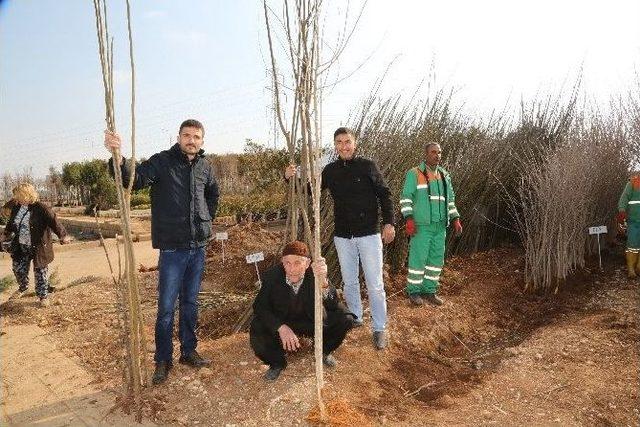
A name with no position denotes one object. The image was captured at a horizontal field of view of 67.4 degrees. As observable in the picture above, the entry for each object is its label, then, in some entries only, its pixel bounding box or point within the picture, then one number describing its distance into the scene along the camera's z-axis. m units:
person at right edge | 5.57
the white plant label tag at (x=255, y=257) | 4.40
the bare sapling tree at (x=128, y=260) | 2.38
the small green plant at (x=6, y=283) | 5.01
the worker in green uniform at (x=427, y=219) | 4.48
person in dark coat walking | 5.00
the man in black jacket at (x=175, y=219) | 2.92
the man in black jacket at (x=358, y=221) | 3.52
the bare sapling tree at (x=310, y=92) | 2.36
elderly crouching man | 2.87
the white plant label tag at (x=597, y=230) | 5.55
